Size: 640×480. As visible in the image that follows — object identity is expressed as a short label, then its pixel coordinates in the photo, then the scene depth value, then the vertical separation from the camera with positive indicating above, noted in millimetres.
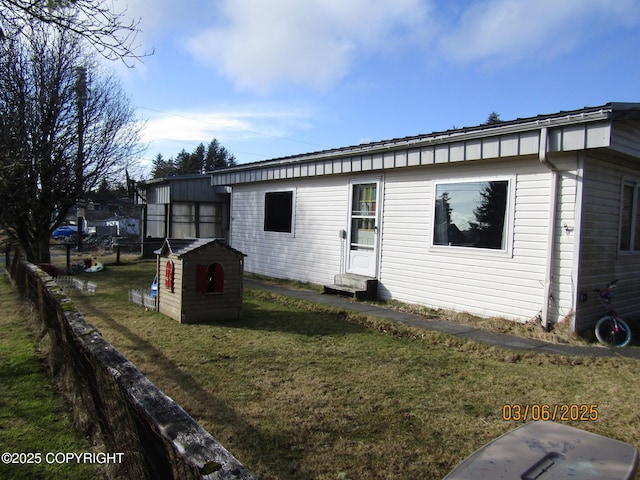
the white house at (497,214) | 6332 +327
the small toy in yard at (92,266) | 13852 -1508
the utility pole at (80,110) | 13461 +3180
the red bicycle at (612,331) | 6156 -1254
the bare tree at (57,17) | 4688 +2128
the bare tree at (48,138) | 11797 +2227
